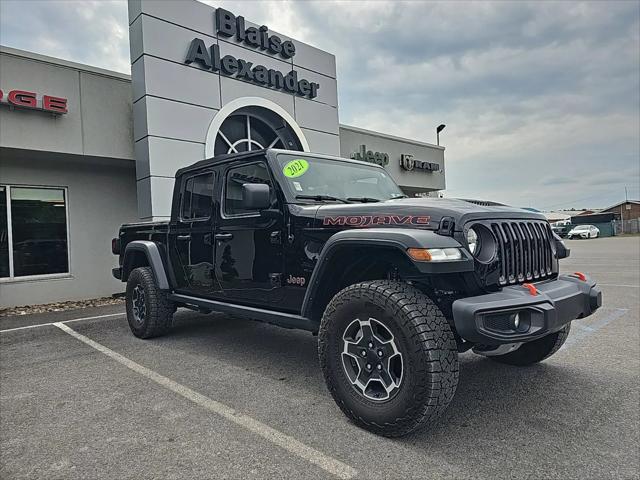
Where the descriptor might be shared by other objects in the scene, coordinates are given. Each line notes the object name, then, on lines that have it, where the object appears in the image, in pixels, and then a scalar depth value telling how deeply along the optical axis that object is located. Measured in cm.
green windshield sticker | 380
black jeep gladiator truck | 257
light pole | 1916
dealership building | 805
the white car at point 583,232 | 4203
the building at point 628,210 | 6281
